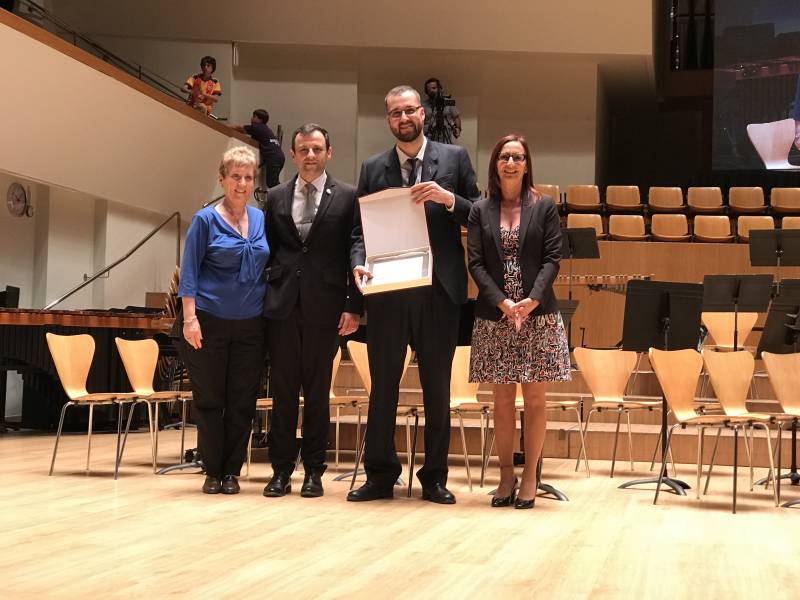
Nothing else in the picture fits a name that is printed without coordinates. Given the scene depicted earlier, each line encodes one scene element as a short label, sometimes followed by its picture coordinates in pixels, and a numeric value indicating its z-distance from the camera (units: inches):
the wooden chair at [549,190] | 415.3
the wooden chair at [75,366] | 201.5
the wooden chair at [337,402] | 207.8
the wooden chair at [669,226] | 404.2
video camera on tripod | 480.4
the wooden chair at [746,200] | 432.5
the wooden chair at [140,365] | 213.5
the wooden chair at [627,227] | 395.5
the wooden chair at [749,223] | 386.3
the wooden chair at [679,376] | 189.6
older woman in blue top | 170.7
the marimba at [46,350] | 288.2
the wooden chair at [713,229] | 397.4
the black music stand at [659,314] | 206.2
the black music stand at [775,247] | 288.8
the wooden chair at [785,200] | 424.2
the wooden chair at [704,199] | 438.3
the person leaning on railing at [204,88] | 478.3
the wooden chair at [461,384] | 211.2
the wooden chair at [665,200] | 442.3
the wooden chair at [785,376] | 191.8
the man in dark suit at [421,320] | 162.9
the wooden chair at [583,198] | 436.5
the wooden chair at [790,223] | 382.9
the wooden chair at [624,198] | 443.8
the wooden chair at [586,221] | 392.8
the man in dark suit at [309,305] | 169.3
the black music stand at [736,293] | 247.1
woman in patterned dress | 159.0
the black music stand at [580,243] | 295.9
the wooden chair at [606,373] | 223.3
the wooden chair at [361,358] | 211.2
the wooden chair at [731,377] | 195.8
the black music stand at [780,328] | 231.1
